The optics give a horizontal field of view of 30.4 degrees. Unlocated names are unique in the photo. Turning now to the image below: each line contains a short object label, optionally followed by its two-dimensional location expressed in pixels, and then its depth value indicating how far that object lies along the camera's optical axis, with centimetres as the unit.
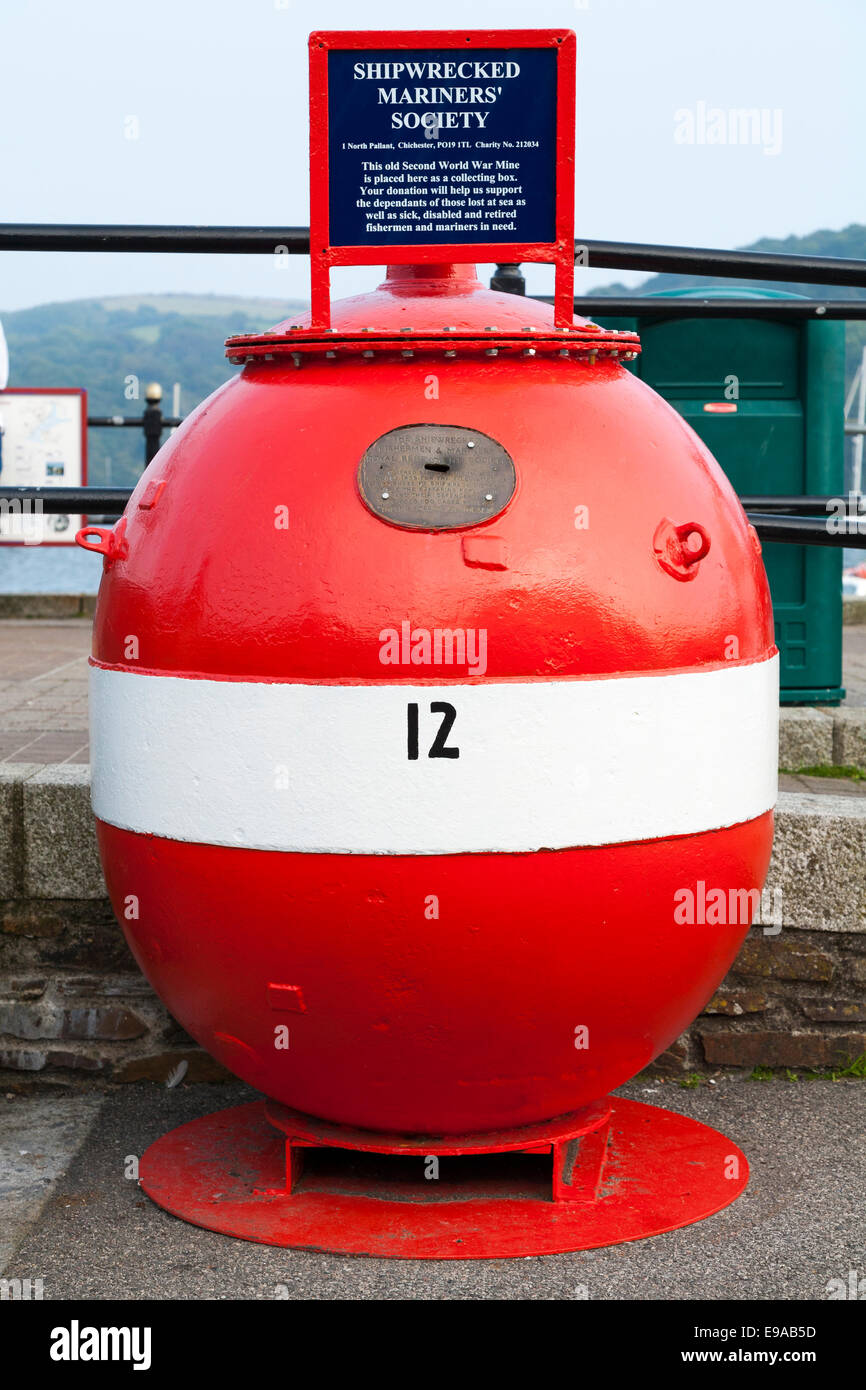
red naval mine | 312
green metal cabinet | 592
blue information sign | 338
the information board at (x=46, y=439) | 1106
